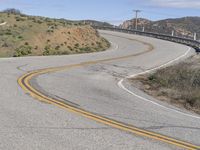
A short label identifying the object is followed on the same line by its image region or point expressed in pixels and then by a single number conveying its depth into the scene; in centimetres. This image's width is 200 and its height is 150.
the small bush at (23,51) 3682
